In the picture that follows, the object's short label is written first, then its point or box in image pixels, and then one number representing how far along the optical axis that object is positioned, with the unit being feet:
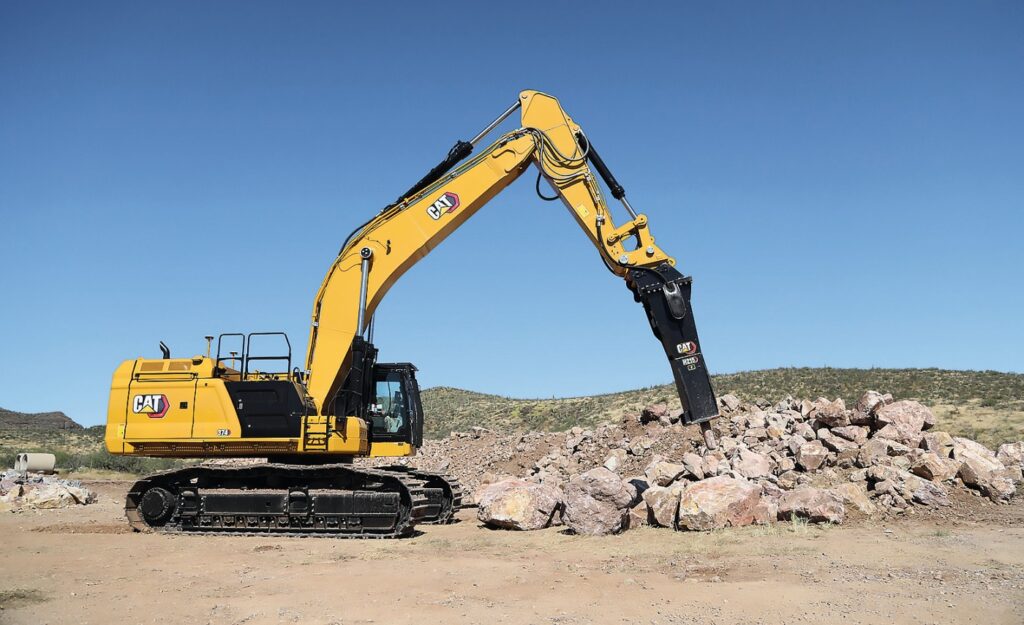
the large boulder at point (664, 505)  40.14
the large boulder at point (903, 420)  50.85
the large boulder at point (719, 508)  38.47
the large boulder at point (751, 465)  46.50
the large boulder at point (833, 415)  54.60
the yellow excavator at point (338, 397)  43.88
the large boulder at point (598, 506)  40.83
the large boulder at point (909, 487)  41.78
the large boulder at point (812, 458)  48.60
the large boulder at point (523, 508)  44.45
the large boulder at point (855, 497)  40.40
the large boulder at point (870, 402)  54.39
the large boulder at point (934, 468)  44.65
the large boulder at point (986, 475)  43.32
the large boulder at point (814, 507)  38.70
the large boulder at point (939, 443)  48.42
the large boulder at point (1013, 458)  46.93
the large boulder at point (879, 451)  47.52
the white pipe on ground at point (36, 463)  85.25
